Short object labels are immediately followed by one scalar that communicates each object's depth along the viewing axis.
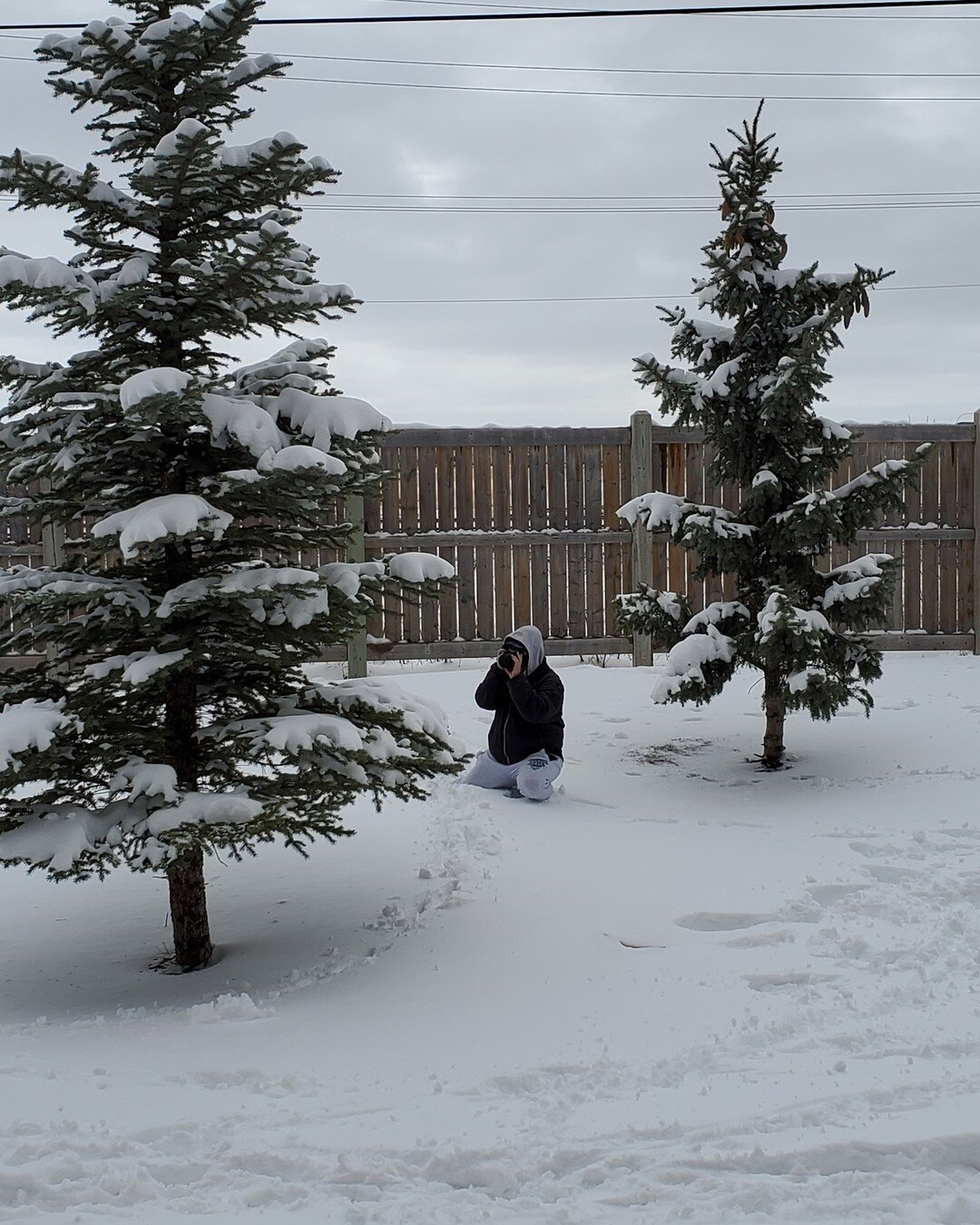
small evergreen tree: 6.45
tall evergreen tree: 3.79
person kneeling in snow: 6.46
